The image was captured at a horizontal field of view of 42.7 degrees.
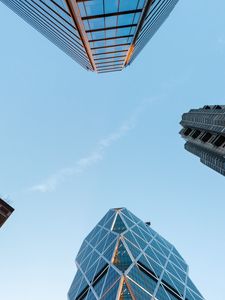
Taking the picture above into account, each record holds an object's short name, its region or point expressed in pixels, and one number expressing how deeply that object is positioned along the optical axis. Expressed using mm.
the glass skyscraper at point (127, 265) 69938
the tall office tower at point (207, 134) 56219
